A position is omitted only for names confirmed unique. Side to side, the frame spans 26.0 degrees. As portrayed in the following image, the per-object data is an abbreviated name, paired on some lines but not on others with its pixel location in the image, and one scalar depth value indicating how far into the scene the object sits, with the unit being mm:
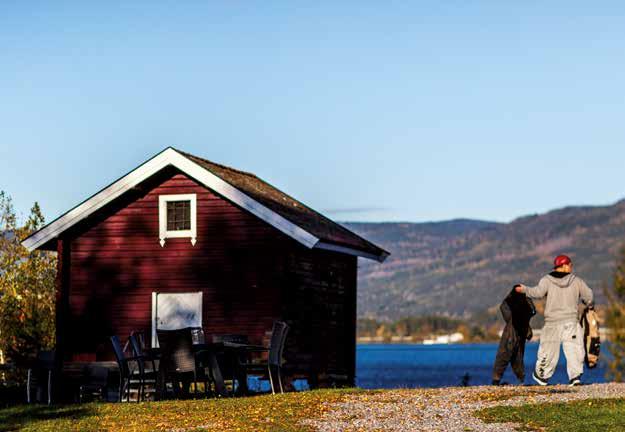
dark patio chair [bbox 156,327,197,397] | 25219
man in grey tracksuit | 23047
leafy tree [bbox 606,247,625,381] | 37812
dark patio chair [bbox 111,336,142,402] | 25609
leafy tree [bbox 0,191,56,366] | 40750
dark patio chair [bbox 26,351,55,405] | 28234
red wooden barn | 31125
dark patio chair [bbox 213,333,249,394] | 26828
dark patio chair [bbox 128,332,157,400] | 25578
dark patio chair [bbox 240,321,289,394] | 26422
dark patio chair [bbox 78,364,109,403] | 28625
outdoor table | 25844
